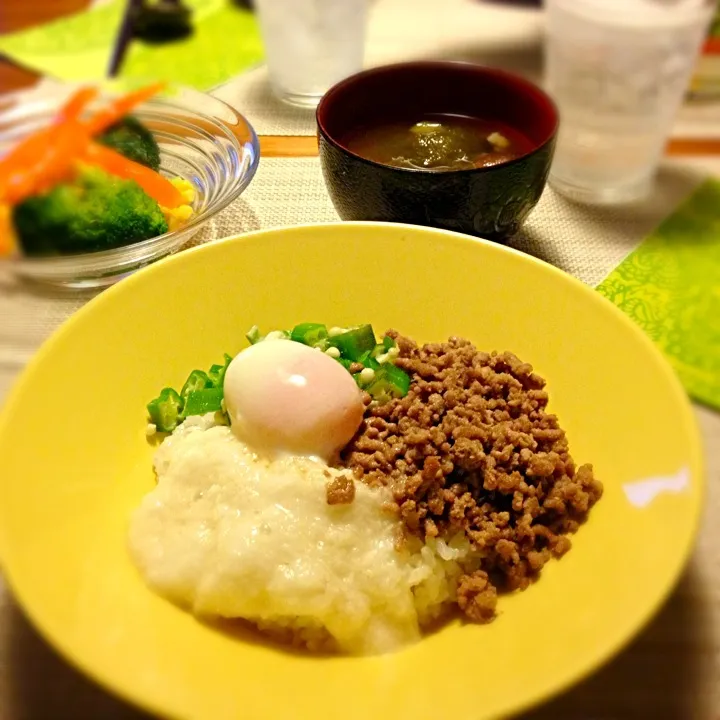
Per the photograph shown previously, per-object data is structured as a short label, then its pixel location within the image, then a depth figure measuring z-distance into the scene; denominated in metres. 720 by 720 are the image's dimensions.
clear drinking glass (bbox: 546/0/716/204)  0.40
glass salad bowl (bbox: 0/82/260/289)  0.30
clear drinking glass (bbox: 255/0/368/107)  0.51
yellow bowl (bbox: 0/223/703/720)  0.25
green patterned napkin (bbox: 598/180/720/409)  0.35
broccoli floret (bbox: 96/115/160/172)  0.30
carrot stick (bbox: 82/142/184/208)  0.29
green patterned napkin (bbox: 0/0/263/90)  0.55
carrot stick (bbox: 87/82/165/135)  0.29
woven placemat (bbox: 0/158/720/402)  0.42
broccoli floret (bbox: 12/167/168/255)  0.27
